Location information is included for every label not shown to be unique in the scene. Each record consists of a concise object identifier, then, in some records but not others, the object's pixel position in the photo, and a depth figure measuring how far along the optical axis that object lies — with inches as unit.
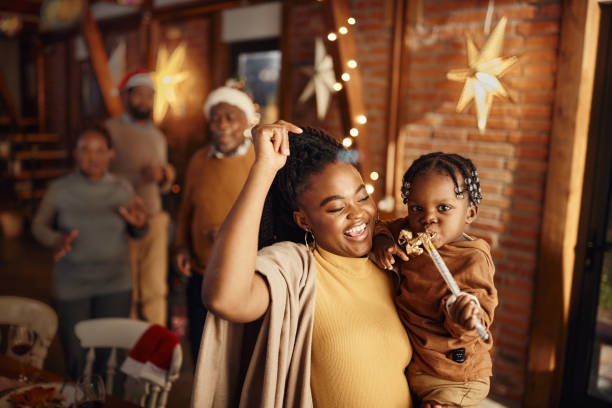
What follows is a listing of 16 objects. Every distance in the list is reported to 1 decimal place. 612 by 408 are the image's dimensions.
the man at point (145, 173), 139.6
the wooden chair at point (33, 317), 84.7
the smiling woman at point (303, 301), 38.7
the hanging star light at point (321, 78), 150.3
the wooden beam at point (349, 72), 101.2
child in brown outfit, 45.5
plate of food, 61.5
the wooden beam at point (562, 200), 102.6
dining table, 67.6
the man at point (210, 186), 106.0
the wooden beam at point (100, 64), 213.8
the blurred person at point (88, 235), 99.9
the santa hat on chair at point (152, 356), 72.4
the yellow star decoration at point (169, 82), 205.5
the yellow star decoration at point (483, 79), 80.4
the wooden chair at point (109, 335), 80.2
